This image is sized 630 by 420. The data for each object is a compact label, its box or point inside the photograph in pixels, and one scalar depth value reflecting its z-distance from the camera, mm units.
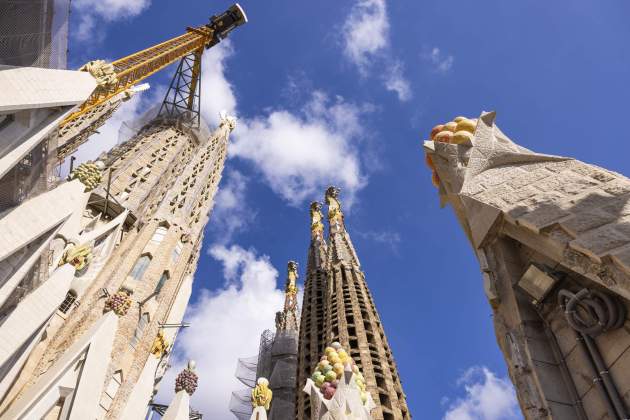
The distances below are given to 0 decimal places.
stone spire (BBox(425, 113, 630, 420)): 3285
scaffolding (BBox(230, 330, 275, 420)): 30844
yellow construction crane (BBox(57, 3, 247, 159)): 10680
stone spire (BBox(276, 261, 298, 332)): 38562
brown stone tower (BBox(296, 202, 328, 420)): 24950
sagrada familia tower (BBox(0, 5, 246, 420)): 7512
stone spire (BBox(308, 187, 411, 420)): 21203
